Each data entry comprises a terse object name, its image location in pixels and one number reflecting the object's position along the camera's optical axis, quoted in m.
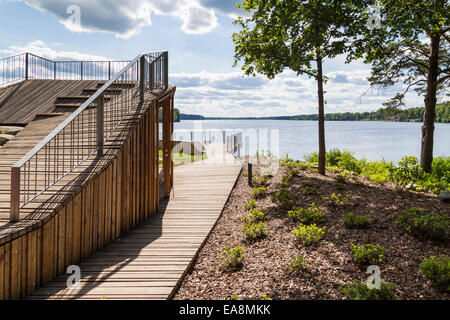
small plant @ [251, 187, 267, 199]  7.82
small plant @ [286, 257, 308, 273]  3.89
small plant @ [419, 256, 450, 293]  3.25
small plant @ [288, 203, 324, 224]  5.42
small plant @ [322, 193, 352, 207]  6.04
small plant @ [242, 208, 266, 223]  6.10
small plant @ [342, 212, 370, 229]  4.96
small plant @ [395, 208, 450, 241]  4.34
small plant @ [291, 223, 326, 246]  4.59
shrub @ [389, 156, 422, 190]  7.36
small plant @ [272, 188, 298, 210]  6.43
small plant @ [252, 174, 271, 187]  8.95
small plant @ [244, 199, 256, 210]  6.90
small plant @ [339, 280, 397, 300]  3.09
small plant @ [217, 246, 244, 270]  4.23
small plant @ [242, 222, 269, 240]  5.21
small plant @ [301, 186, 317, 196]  7.09
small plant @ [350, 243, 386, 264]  3.82
